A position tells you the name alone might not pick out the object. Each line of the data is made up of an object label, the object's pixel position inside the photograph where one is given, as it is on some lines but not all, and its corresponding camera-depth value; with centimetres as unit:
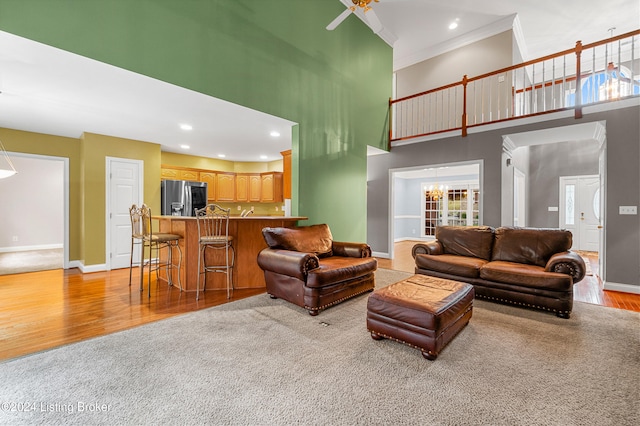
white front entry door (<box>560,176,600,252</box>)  722
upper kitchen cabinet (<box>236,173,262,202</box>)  770
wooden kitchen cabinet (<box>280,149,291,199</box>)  554
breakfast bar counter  399
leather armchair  306
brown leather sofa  303
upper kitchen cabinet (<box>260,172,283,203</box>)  757
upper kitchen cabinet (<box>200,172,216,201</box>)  712
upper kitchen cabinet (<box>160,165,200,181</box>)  644
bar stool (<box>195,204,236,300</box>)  371
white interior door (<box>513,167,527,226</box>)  725
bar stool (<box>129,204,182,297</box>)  388
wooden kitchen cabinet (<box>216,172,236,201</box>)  741
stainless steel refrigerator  592
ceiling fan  296
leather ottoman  212
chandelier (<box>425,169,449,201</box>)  854
